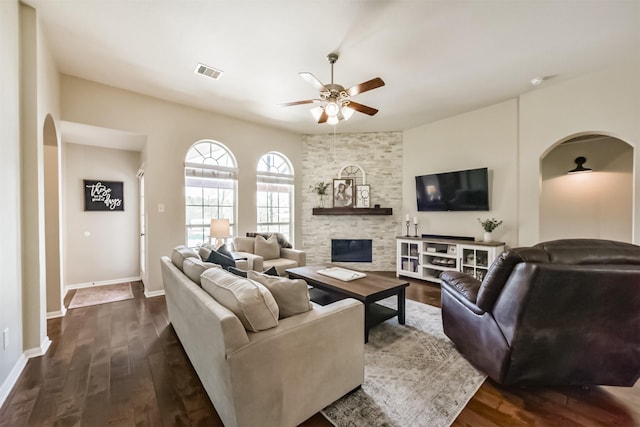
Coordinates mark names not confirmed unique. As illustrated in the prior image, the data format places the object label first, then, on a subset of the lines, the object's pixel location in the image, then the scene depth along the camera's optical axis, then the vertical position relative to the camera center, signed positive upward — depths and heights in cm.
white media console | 425 -85
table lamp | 421 -32
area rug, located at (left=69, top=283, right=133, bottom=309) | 371 -132
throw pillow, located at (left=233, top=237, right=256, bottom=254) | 456 -61
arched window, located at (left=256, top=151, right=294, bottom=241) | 541 +32
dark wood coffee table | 263 -85
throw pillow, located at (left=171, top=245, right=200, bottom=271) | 257 -46
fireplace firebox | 589 -93
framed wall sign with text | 447 +25
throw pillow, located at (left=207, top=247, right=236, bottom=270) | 282 -55
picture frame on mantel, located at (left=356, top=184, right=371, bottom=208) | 581 +29
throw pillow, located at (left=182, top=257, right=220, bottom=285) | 212 -49
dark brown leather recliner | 156 -68
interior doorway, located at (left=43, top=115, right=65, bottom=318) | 321 -20
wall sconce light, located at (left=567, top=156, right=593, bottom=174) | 447 +75
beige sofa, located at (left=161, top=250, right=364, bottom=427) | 133 -87
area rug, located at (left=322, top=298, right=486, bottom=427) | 165 -131
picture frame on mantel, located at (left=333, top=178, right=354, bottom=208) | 587 +38
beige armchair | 440 -74
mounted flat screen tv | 450 +33
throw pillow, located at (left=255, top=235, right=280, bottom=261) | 450 -68
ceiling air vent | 322 +175
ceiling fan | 261 +121
